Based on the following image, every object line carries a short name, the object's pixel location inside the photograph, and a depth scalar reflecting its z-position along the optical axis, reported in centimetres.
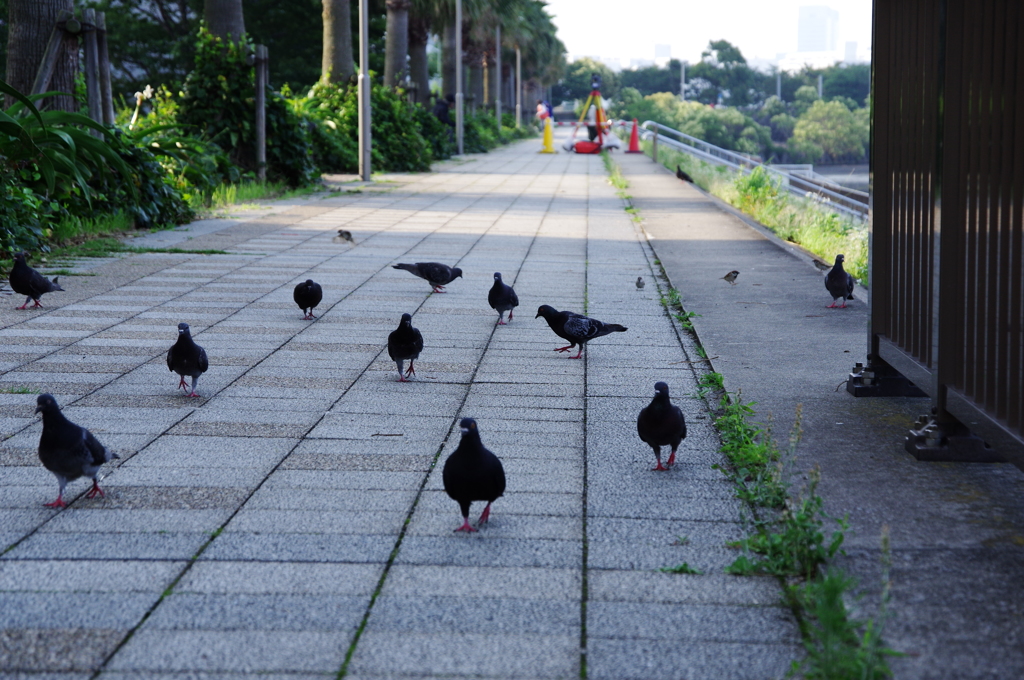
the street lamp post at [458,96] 3617
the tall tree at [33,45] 1293
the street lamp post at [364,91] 2158
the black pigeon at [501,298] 831
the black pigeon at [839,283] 869
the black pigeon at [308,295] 821
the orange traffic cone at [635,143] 4349
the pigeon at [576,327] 716
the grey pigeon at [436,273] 940
